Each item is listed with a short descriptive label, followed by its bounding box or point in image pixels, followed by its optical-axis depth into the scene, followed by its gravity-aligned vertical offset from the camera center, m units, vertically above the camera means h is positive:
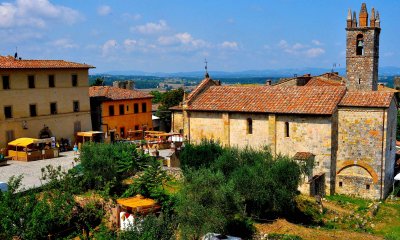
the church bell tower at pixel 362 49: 37.67 +2.82
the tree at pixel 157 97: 91.36 -2.80
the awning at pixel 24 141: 39.78 -5.16
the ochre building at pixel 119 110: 51.25 -3.14
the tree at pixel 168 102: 68.69 -3.00
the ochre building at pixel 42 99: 41.97 -1.37
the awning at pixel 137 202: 23.70 -6.64
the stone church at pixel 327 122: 32.44 -3.13
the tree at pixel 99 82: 76.64 +0.51
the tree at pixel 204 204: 19.25 -5.64
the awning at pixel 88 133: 46.47 -5.22
